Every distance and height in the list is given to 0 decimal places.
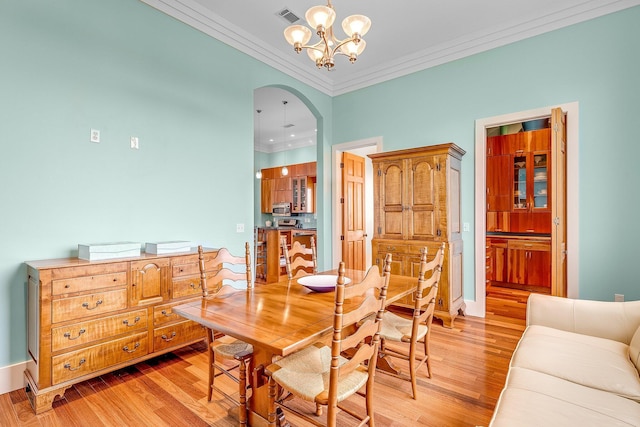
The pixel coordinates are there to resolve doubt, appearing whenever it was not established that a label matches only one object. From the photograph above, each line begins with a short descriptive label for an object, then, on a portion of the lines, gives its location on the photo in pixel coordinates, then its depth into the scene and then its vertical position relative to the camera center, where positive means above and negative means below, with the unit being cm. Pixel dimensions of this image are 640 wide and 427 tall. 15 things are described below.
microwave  784 +8
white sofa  129 -83
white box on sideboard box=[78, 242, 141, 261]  233 -29
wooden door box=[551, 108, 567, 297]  287 +4
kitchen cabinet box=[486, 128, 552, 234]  519 +50
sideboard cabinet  206 -76
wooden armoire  354 -1
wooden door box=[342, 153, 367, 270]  518 +0
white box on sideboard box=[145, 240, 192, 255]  273 -31
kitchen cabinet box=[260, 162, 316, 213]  750 +63
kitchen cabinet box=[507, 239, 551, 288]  499 -84
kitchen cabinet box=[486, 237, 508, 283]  539 -83
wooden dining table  140 -55
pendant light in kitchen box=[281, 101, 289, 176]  598 +190
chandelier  203 +124
